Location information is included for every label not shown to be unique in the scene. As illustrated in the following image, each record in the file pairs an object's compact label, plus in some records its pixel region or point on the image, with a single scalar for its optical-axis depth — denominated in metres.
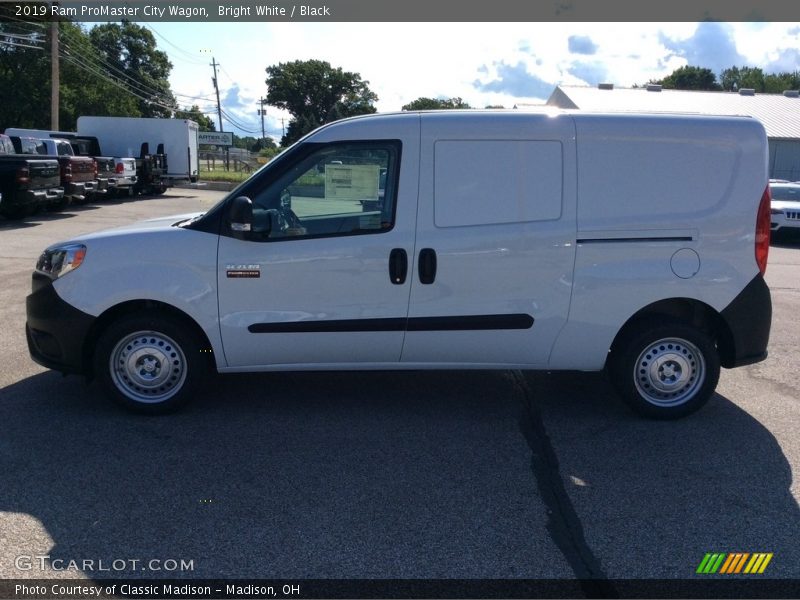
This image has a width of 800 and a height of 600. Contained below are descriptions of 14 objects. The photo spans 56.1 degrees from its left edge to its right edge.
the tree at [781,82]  82.88
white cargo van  5.12
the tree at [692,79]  88.88
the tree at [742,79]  85.50
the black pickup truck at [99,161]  23.52
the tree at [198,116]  85.50
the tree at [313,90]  67.44
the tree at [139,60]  75.81
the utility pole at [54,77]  34.59
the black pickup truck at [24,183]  16.48
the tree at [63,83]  46.09
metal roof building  39.19
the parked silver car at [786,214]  18.38
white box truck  29.97
